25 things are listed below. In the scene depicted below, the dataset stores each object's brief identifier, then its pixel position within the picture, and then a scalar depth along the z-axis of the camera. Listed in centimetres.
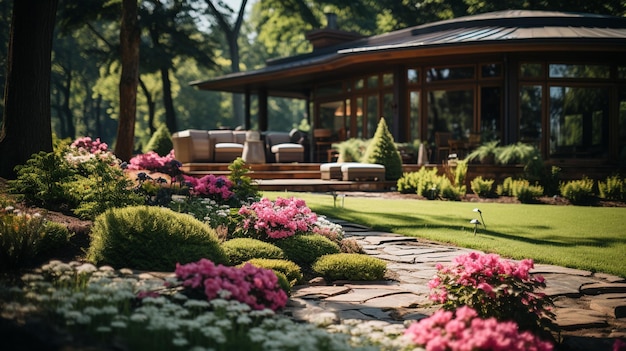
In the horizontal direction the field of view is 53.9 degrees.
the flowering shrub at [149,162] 1383
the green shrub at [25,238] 461
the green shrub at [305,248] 637
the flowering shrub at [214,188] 830
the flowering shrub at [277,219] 662
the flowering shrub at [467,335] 311
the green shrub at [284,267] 554
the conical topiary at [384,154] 1448
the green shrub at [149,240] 502
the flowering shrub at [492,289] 444
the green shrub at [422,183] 1254
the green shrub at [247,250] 589
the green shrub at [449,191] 1241
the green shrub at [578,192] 1217
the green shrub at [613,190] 1232
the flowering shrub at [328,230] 713
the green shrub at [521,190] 1224
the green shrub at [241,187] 855
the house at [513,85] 1638
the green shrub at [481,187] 1294
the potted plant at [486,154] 1438
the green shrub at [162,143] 1997
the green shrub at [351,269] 593
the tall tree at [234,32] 3241
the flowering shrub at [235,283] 382
